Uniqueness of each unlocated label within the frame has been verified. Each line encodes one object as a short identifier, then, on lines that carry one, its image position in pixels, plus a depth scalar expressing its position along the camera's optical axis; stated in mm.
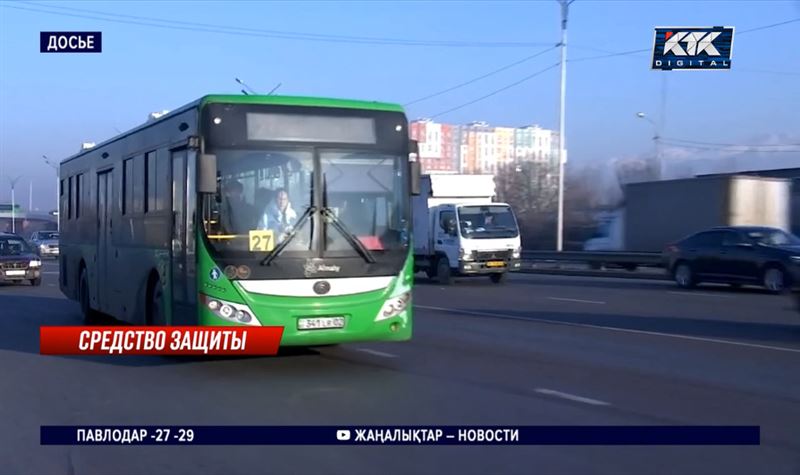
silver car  59688
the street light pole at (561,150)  39656
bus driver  10836
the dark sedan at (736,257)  23453
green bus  10773
